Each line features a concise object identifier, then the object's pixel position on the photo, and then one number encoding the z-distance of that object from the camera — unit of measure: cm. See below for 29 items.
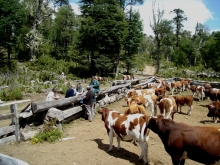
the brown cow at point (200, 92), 1787
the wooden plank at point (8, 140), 739
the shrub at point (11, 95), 1590
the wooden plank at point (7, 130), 743
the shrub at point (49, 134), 790
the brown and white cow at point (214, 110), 1124
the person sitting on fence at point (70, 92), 1125
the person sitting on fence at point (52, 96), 1015
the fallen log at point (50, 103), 830
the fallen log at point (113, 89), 1390
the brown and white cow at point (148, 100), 1194
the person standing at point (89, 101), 1081
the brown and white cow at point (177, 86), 2009
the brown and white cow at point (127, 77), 2690
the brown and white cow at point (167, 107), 1093
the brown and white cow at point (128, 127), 647
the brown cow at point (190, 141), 487
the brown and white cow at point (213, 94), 1664
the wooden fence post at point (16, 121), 775
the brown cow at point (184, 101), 1327
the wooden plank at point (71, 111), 978
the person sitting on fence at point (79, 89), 1256
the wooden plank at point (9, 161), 377
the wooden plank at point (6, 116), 731
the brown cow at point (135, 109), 917
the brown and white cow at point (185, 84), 2163
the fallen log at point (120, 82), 1914
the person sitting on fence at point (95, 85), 1284
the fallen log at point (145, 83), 2061
